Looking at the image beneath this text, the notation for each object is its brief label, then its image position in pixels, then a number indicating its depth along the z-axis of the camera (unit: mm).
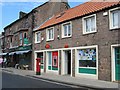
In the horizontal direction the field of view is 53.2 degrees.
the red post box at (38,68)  10975
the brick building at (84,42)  7963
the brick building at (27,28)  14764
